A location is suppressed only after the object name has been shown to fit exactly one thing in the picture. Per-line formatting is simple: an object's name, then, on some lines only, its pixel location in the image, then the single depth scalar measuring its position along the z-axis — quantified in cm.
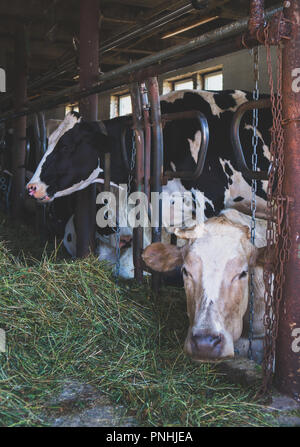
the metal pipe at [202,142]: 340
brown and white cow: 229
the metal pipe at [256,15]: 236
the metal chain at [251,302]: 268
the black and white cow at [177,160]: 497
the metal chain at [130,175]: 383
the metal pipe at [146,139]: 378
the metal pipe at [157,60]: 281
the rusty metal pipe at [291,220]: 218
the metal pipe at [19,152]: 724
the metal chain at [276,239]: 220
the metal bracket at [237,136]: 274
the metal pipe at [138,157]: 376
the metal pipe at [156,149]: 362
